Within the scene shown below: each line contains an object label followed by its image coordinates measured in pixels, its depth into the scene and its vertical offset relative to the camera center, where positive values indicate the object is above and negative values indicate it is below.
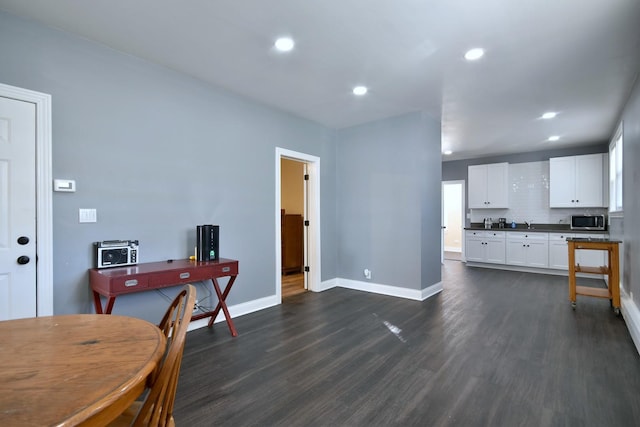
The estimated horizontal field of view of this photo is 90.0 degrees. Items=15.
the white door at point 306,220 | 5.03 -0.10
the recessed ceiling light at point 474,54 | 2.79 +1.42
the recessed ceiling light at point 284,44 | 2.63 +1.44
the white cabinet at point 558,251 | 6.05 -0.73
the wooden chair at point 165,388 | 0.95 -0.54
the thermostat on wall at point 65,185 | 2.47 +0.24
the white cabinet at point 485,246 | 6.80 -0.73
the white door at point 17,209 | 2.27 +0.05
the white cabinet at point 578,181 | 5.96 +0.61
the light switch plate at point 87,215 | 2.61 +0.00
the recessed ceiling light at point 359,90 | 3.61 +1.43
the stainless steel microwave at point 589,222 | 6.14 -0.18
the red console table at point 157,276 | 2.39 -0.51
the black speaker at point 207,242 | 3.16 -0.28
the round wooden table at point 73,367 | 0.72 -0.44
